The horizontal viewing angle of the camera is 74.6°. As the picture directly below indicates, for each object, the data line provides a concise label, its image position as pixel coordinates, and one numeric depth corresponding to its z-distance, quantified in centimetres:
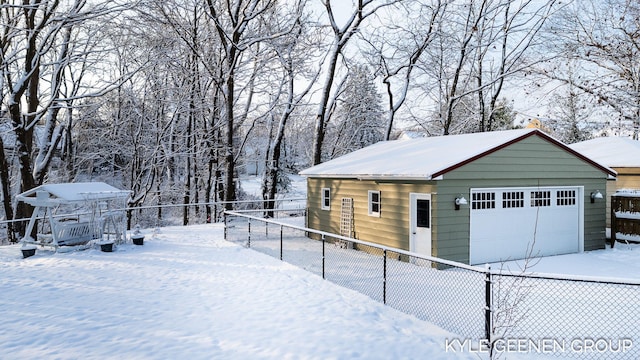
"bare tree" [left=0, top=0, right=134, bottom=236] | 1228
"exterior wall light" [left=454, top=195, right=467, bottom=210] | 986
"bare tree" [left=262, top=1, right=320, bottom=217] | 2155
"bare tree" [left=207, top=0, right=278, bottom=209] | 1948
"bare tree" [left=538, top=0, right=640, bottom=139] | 2139
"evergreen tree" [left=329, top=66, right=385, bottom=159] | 3053
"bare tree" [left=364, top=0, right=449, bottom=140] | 2256
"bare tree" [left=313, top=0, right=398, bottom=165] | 2031
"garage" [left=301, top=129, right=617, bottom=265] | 994
